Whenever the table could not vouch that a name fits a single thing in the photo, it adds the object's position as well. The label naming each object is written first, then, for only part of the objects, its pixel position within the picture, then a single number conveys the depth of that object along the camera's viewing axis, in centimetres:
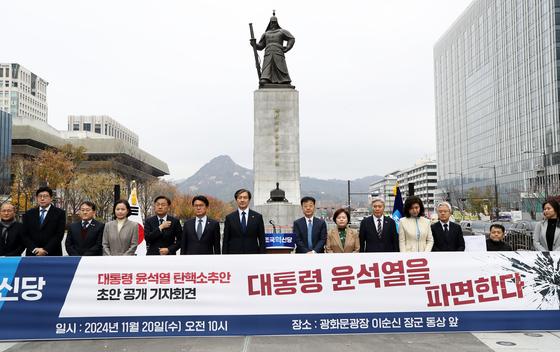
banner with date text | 616
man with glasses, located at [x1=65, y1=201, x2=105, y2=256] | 720
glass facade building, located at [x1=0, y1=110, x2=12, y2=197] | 6375
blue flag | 1285
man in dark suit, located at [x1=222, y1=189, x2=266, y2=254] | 743
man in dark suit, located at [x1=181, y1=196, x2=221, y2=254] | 727
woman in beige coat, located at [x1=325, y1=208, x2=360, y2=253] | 725
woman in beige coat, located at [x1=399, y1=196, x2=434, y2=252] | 711
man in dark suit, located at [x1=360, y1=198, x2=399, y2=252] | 727
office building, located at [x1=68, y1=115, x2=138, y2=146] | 16288
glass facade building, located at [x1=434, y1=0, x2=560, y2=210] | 6569
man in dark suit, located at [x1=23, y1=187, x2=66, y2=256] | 720
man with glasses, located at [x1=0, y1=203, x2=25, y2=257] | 712
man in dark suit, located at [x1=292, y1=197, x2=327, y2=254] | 746
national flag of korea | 1105
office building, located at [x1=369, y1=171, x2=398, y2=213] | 14530
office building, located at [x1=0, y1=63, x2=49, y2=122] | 12888
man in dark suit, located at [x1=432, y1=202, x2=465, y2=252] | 727
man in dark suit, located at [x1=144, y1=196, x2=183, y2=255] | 758
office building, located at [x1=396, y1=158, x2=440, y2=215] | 13875
